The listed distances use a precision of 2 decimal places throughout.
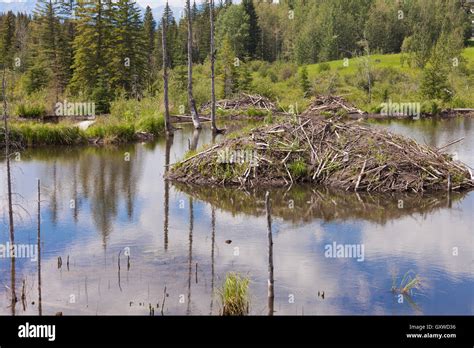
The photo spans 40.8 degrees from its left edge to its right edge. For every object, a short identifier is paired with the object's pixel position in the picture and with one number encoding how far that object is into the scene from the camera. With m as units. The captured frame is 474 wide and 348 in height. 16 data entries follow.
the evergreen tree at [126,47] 48.12
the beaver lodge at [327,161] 19.31
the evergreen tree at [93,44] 47.31
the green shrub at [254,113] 45.56
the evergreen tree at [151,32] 70.68
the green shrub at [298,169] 20.31
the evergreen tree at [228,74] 52.19
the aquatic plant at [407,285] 11.31
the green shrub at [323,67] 73.75
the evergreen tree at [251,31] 90.30
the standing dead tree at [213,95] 33.25
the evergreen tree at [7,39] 62.88
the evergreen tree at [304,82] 58.00
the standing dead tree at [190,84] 35.19
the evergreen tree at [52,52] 50.12
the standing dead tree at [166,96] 34.19
